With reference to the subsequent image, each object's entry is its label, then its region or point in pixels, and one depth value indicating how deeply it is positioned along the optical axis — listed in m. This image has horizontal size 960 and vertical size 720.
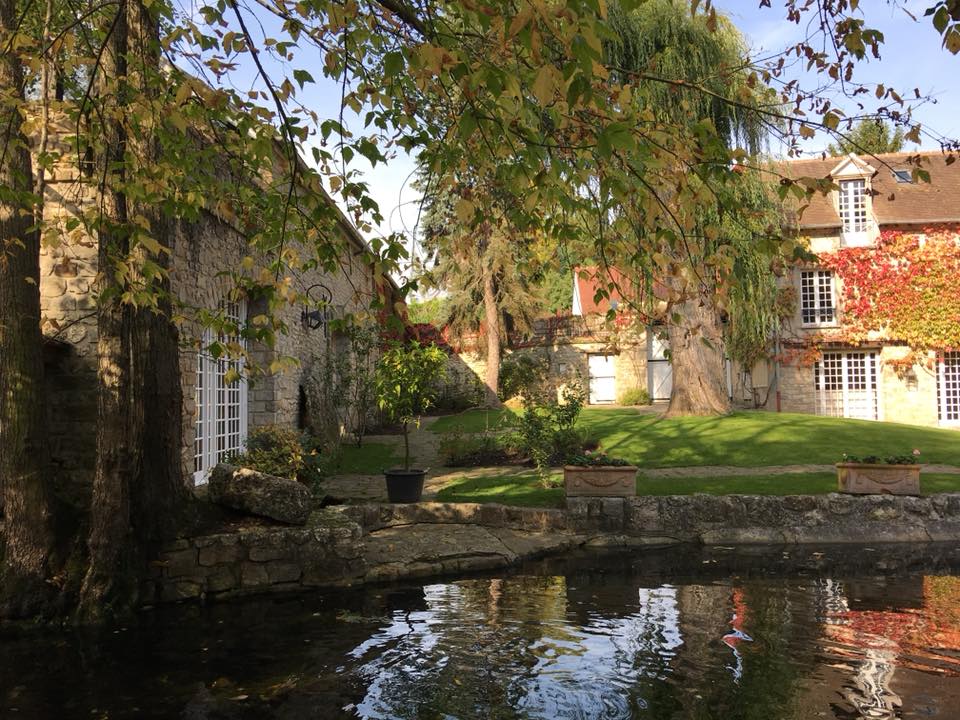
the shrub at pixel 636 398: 24.75
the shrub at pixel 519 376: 24.98
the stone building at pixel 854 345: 21.11
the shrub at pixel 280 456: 8.91
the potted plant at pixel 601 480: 9.24
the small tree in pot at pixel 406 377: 10.09
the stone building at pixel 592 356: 25.64
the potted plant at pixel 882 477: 9.36
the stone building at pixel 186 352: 7.10
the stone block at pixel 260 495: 6.91
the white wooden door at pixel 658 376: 25.67
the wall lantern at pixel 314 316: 12.73
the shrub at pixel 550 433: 11.44
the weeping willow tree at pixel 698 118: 14.97
